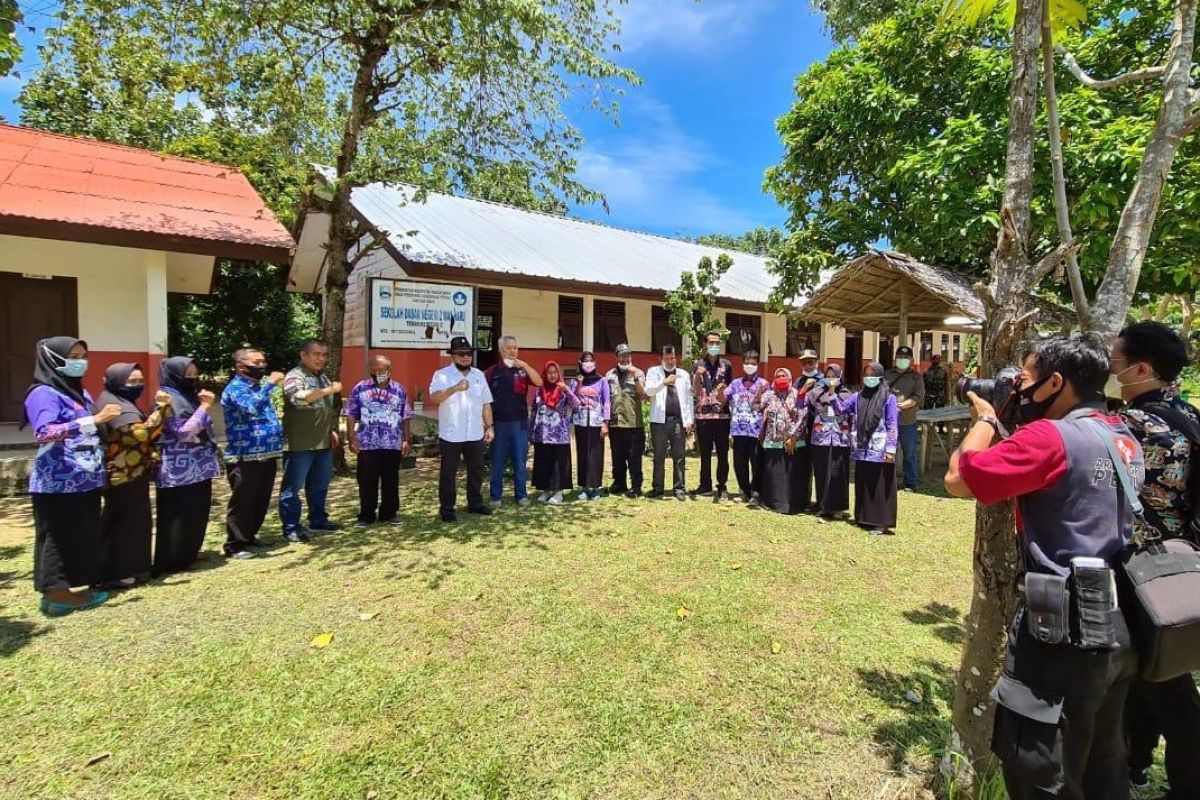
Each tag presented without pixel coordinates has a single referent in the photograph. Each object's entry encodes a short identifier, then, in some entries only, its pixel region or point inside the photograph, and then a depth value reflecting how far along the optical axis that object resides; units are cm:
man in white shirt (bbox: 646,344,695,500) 701
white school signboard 960
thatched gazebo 830
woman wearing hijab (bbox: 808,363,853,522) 630
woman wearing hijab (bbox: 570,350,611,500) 698
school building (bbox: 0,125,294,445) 755
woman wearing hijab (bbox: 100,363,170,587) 399
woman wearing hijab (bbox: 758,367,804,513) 647
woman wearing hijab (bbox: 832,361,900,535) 589
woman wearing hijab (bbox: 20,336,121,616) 360
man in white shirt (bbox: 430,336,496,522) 589
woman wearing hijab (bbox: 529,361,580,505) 679
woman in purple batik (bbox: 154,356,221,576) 429
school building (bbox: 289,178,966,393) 1010
